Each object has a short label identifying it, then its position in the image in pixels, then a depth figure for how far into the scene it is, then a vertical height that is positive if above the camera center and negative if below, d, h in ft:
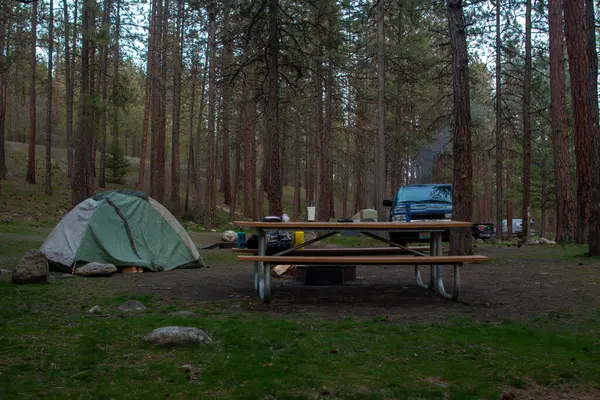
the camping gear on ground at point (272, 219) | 23.77 +0.17
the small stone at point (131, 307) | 19.51 -3.06
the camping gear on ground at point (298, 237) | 31.67 -0.82
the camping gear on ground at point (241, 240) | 30.76 -0.97
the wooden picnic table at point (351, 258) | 19.94 -1.25
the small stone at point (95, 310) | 19.12 -3.09
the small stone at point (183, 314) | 18.80 -3.14
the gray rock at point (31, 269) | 25.90 -2.22
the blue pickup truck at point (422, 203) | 50.31 +1.87
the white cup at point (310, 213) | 24.04 +0.44
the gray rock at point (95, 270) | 30.99 -2.66
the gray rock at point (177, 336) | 14.37 -3.01
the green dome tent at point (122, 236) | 33.19 -0.83
